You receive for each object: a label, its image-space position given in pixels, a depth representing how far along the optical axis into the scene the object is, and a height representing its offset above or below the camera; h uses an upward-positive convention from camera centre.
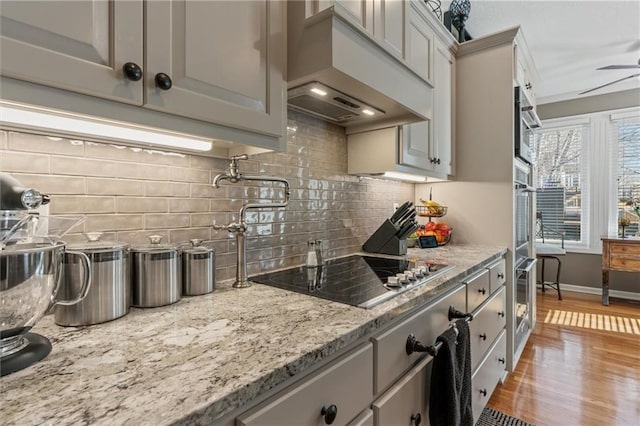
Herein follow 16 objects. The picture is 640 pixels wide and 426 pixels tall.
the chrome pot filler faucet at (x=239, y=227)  1.17 -0.06
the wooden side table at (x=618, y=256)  3.68 -0.56
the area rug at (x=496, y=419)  1.82 -1.21
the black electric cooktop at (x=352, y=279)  1.06 -0.28
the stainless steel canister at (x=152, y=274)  0.91 -0.18
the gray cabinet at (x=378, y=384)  0.64 -0.42
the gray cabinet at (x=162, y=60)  0.59 +0.34
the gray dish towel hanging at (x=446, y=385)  1.10 -0.61
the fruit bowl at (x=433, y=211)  2.39 -0.01
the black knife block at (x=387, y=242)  1.94 -0.20
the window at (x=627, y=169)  4.03 +0.49
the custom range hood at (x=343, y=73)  1.06 +0.50
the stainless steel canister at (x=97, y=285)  0.76 -0.18
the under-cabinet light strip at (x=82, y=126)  0.70 +0.22
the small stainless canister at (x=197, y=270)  1.04 -0.19
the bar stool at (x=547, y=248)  3.99 -0.50
